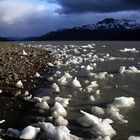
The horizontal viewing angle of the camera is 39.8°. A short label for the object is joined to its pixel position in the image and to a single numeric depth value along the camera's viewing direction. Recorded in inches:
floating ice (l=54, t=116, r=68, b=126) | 142.4
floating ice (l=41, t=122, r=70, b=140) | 120.8
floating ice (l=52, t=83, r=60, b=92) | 214.6
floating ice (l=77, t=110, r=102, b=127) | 136.0
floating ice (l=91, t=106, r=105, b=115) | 158.8
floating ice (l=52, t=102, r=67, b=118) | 155.3
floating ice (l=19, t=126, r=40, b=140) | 124.3
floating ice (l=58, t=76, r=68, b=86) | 240.3
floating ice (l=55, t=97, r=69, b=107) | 174.1
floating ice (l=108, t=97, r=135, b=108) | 169.2
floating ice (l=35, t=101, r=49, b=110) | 168.0
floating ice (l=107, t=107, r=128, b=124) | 148.0
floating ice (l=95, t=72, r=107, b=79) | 268.6
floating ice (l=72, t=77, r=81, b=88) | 229.7
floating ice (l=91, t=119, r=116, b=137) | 128.9
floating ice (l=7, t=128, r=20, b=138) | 127.8
